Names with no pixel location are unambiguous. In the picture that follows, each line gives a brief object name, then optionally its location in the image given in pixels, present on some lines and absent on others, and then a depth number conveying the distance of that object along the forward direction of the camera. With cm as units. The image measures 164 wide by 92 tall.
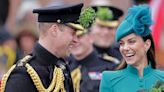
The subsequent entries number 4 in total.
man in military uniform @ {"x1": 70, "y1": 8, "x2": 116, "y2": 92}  1685
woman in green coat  1317
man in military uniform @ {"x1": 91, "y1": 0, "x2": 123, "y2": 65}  1841
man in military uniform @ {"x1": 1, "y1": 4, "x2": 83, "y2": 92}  1246
